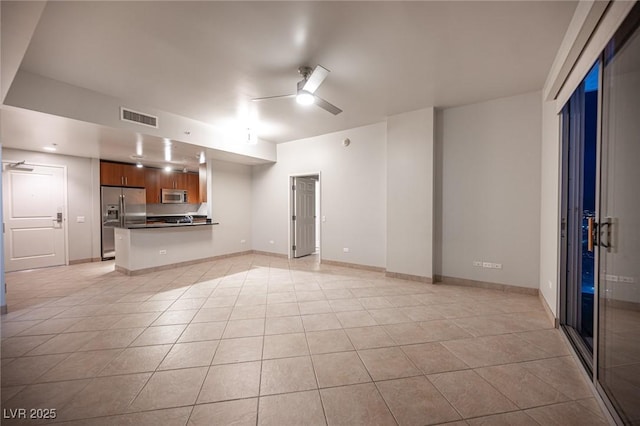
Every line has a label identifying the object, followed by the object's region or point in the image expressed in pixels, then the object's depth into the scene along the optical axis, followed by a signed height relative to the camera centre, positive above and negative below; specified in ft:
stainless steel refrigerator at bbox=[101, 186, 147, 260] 20.44 +0.01
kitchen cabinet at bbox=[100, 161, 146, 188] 20.38 +3.04
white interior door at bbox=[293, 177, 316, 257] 20.93 -0.56
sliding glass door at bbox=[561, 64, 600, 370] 7.55 +0.06
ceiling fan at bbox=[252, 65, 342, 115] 8.63 +4.58
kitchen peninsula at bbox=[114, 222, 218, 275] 15.66 -2.47
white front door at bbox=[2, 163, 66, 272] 16.55 -0.40
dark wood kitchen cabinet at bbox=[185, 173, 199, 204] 26.43 +2.34
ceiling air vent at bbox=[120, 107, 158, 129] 12.14 +4.69
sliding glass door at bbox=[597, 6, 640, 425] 4.48 -0.37
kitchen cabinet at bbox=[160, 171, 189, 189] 24.41 +3.04
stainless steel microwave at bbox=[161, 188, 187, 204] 24.38 +1.41
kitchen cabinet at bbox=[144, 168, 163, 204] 23.21 +2.48
